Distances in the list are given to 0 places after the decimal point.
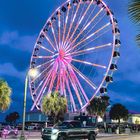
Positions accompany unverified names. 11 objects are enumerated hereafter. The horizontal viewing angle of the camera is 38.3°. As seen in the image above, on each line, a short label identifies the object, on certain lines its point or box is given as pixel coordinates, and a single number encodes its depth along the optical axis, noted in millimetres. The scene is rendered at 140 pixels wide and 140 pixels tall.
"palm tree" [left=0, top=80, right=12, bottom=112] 23732
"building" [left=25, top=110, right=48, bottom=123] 77772
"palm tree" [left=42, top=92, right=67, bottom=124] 37184
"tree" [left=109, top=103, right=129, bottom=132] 51079
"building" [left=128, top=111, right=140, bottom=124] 81377
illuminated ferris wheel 28956
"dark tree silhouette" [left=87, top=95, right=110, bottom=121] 46063
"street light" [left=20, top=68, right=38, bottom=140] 18288
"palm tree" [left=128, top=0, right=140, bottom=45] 3113
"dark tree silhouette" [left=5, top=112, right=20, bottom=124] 90390
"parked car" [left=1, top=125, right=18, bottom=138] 23352
